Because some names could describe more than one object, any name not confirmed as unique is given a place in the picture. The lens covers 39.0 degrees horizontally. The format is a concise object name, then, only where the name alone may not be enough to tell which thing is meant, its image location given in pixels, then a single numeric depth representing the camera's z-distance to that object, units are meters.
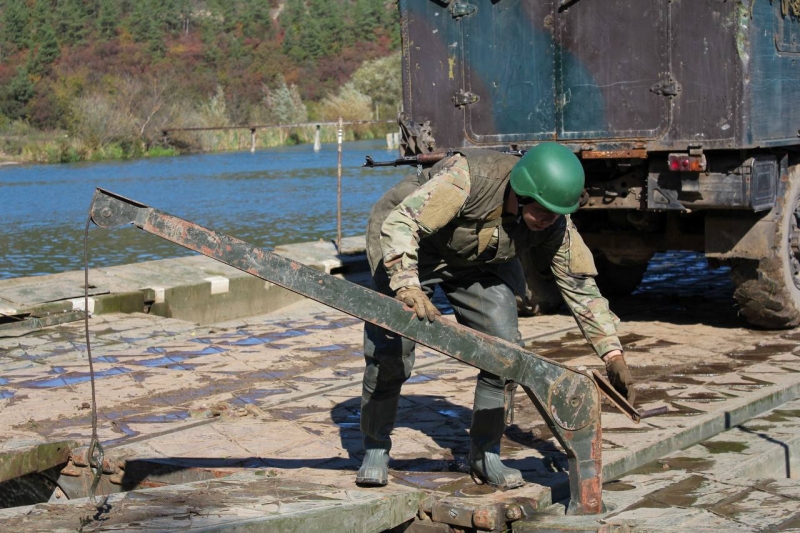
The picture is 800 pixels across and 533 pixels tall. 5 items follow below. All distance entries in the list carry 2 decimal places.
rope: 4.67
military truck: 8.56
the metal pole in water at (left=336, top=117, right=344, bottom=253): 13.41
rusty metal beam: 4.47
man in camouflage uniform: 4.61
